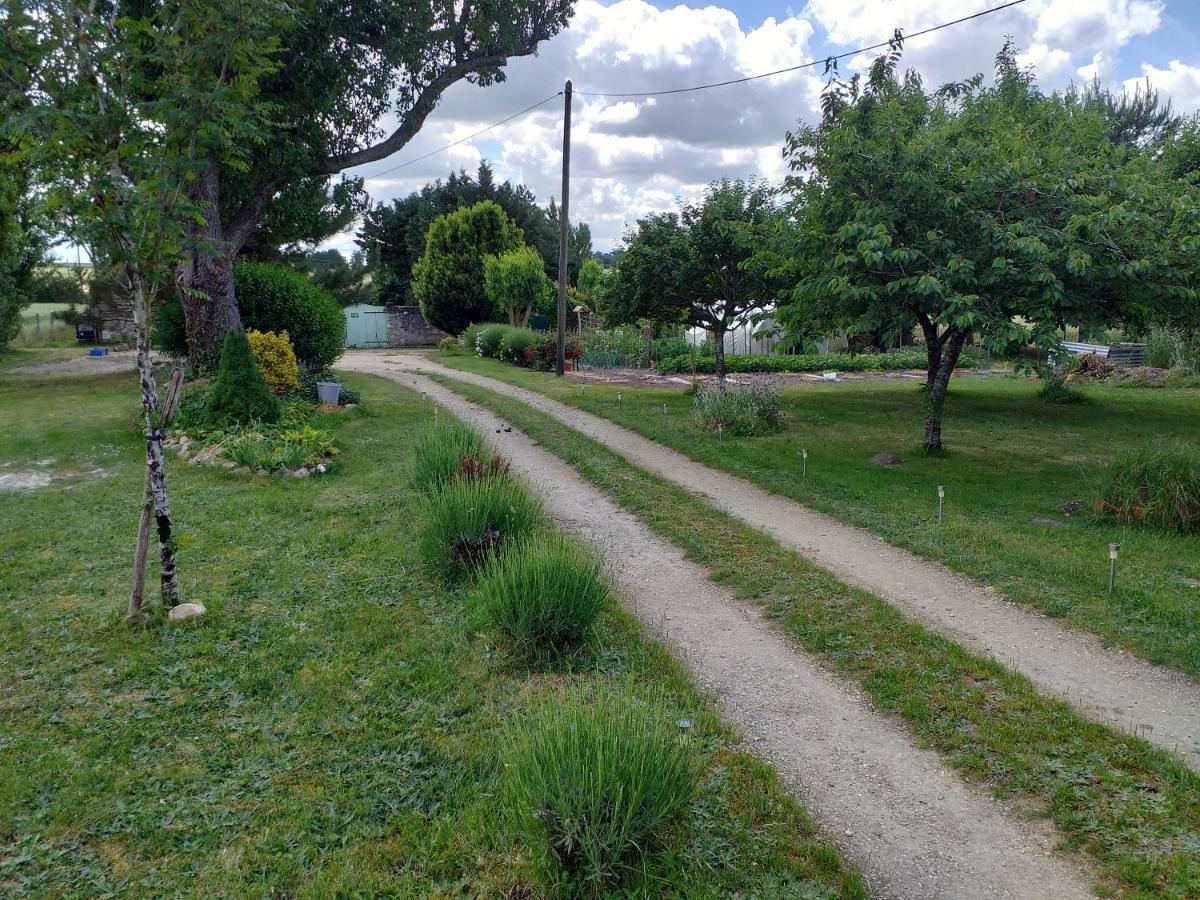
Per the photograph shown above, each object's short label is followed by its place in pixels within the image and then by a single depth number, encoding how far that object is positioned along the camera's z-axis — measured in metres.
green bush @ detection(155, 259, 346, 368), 16.66
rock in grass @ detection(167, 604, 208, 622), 5.09
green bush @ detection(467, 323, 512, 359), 27.56
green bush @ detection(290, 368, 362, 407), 14.90
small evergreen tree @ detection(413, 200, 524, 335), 33.26
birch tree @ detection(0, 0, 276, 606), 4.56
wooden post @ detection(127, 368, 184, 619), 4.83
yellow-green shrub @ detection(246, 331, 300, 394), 14.35
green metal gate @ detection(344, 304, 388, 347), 37.69
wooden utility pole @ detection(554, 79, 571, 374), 20.17
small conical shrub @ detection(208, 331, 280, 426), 11.13
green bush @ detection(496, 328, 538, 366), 24.98
